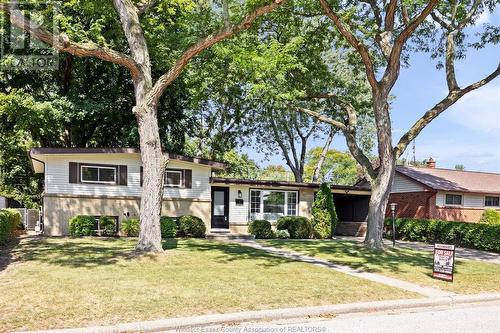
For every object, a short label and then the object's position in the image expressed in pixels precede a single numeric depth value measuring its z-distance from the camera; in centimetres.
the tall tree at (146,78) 1278
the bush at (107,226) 2052
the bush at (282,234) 2323
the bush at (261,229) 2272
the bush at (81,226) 1984
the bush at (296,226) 2347
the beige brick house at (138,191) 2058
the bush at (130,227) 2080
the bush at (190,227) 2125
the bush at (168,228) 2052
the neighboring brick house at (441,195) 2638
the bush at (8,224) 1515
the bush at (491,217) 2612
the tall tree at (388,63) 1702
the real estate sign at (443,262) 1072
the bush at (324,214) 2398
